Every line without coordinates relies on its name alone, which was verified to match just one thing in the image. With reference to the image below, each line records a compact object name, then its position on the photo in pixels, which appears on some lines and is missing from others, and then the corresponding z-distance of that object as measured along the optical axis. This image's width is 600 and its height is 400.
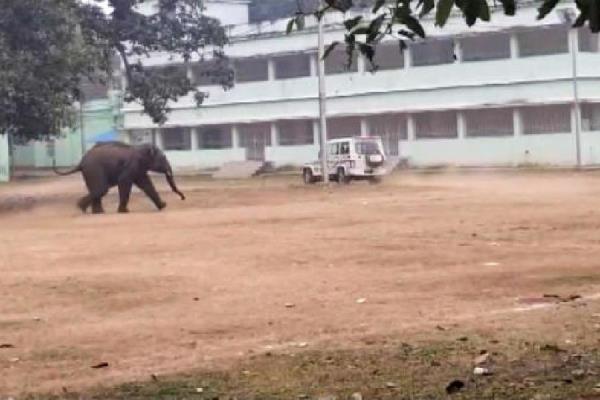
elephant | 29.45
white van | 41.25
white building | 49.16
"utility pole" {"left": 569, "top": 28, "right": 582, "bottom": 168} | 46.22
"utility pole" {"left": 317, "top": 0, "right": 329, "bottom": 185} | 39.72
